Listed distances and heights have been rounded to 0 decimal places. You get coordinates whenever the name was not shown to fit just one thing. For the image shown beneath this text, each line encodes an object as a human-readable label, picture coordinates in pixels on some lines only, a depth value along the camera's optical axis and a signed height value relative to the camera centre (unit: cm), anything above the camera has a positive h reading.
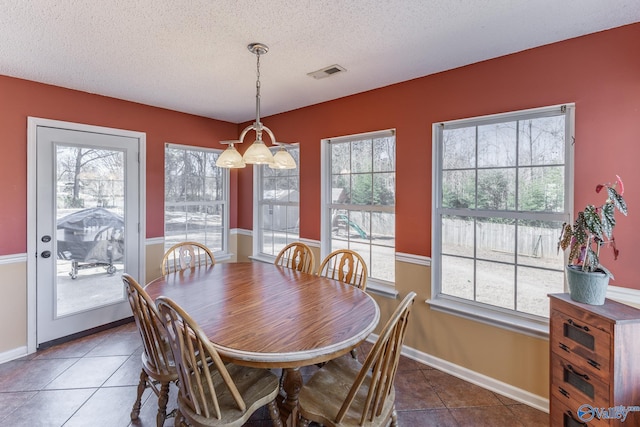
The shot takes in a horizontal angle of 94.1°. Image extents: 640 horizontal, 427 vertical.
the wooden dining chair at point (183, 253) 261 -42
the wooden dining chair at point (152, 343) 156 -73
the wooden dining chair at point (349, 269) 233 -48
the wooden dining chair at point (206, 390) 125 -89
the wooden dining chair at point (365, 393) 125 -90
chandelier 191 +36
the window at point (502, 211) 206 +0
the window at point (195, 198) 368 +15
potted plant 156 -19
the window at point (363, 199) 289 +12
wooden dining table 133 -59
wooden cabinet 142 -78
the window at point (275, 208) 371 +2
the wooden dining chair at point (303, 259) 272 -47
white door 277 -19
